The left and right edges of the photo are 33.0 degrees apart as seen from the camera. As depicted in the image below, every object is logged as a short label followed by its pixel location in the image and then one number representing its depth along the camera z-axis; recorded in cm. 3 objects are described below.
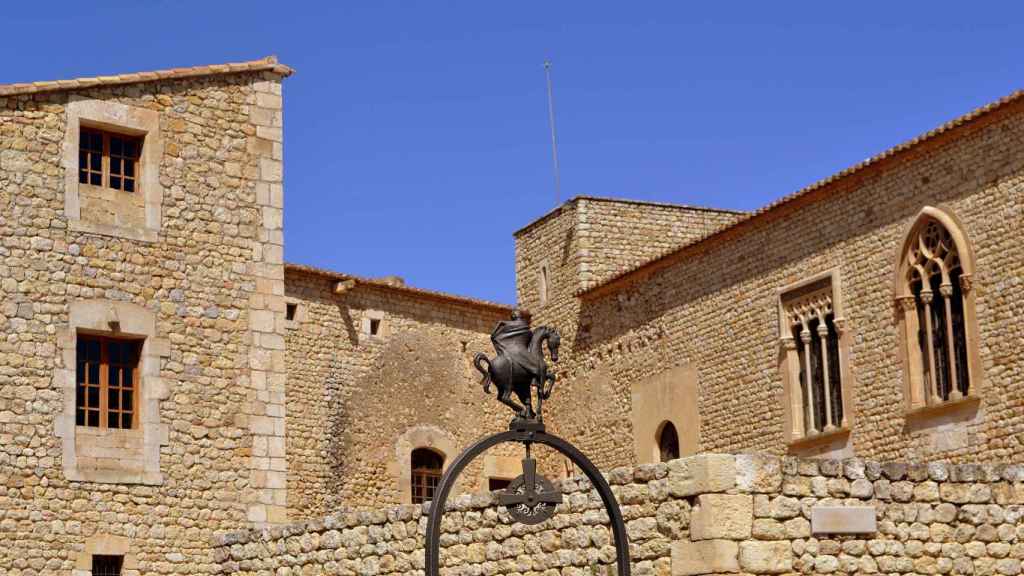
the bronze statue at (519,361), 1030
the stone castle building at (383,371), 1284
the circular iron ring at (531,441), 1011
